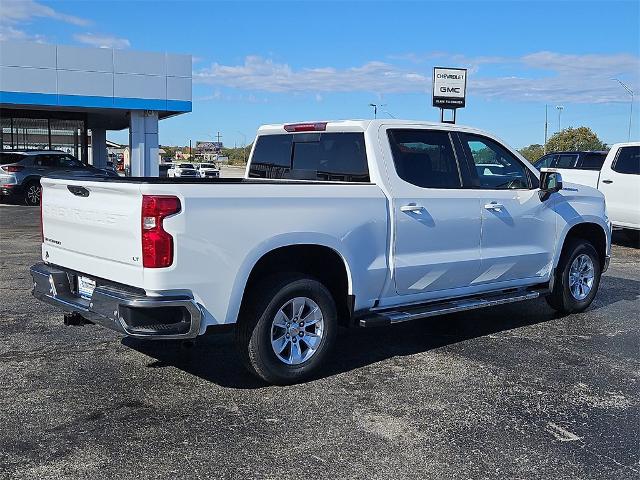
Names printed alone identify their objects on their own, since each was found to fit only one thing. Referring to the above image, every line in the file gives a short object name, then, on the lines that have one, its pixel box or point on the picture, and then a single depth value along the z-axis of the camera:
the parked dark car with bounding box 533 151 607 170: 15.20
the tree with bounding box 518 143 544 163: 68.26
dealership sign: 25.81
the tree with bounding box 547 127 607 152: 62.72
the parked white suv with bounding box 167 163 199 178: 41.57
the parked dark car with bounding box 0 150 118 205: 20.69
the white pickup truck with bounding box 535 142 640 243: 12.95
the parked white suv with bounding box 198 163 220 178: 43.19
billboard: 123.25
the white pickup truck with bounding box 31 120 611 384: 4.48
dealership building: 23.97
